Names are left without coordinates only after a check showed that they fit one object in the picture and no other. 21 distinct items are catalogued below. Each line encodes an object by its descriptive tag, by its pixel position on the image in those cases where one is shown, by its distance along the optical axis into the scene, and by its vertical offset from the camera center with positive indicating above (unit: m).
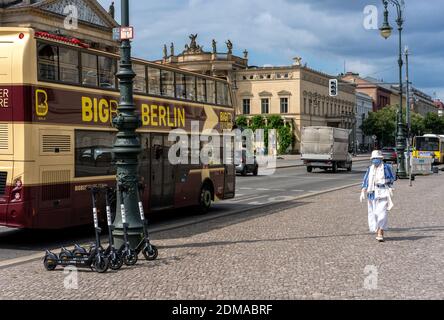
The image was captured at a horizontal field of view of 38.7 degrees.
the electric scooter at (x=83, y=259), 8.71 -1.51
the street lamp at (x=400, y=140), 33.19 +0.40
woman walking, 11.64 -0.82
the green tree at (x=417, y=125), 118.88 +4.29
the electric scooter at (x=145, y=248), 9.62 -1.49
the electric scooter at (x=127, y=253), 9.18 -1.50
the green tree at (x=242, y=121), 97.80 +4.41
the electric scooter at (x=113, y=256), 8.88 -1.49
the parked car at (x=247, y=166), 37.31 -0.99
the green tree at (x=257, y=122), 97.19 +4.22
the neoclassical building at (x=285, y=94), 104.19 +9.32
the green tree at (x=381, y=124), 114.88 +4.42
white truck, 43.41 +0.04
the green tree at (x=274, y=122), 98.31 +4.23
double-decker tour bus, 10.84 +0.49
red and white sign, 9.92 +1.85
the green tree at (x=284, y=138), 97.12 +1.66
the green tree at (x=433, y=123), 139.12 +5.27
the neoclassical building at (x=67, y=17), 74.38 +16.86
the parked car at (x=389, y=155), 61.61 -0.75
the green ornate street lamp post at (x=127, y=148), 10.08 +0.04
